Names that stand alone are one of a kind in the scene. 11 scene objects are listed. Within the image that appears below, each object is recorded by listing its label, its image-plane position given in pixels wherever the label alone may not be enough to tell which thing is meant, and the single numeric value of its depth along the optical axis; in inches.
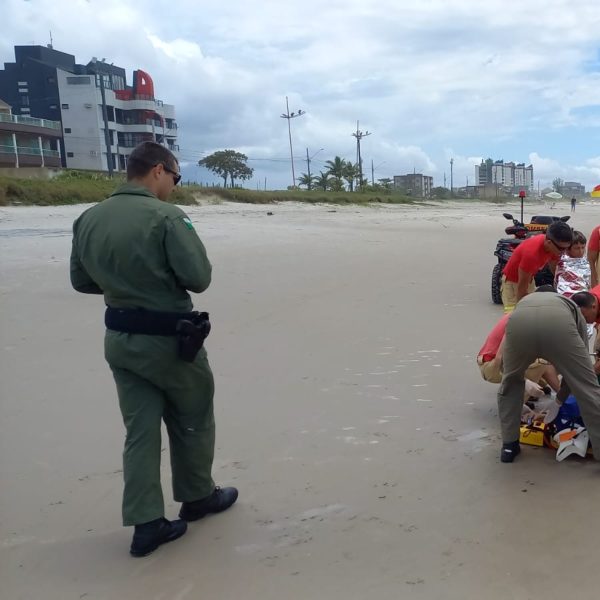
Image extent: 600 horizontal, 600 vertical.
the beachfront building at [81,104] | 2202.3
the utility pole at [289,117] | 2251.5
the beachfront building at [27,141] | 1702.8
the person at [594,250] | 236.1
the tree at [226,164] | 2358.5
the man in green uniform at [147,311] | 109.7
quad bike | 330.3
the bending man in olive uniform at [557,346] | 134.0
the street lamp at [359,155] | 2274.0
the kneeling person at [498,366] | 161.3
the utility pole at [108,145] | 1441.7
